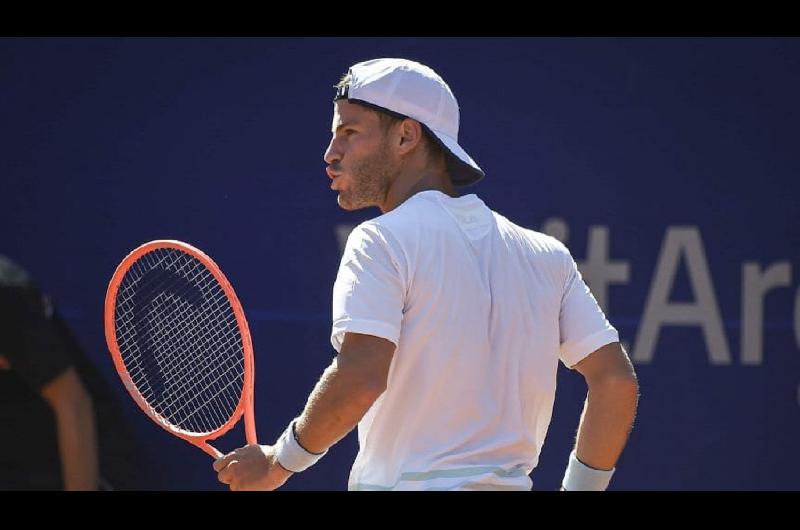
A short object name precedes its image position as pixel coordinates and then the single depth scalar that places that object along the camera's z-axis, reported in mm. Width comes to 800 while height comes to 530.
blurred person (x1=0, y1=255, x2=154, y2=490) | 10195
